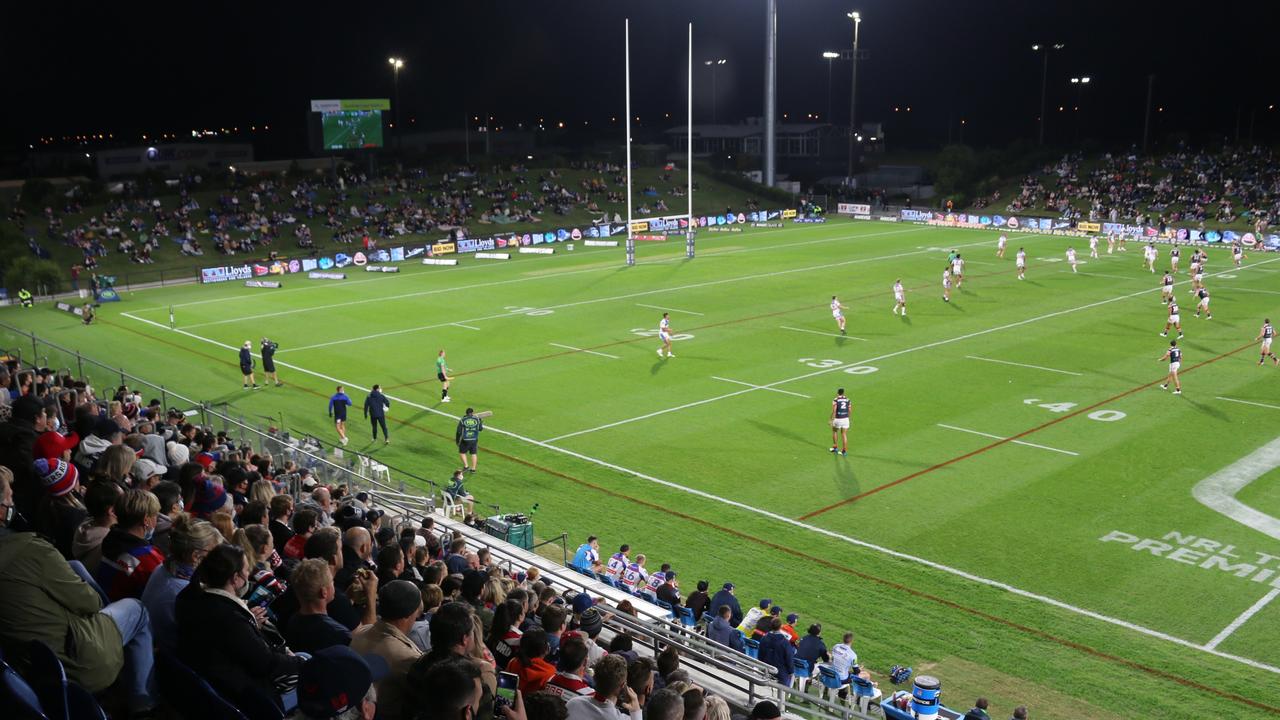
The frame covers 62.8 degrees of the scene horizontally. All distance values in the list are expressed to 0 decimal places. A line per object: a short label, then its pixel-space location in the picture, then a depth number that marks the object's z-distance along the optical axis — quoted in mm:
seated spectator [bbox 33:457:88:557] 7199
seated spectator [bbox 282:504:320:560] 8555
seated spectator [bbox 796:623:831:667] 13086
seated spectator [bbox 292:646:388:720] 5023
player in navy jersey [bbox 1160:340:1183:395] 28453
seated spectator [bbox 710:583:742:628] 13835
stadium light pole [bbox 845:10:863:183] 81975
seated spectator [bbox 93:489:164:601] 6465
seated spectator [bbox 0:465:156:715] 5180
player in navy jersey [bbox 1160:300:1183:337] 35344
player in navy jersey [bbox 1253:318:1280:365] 32269
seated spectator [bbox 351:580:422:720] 5551
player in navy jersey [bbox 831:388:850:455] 23734
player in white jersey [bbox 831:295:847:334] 36997
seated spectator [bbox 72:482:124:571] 6805
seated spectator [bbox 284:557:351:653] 5758
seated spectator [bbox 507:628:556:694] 6480
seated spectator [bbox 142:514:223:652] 6008
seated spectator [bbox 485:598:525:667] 7223
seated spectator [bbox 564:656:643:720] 5715
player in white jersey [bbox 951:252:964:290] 46156
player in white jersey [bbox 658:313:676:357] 33469
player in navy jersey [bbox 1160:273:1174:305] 39125
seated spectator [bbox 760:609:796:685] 12234
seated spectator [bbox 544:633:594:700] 6379
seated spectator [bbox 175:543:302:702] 5383
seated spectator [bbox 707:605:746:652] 12625
